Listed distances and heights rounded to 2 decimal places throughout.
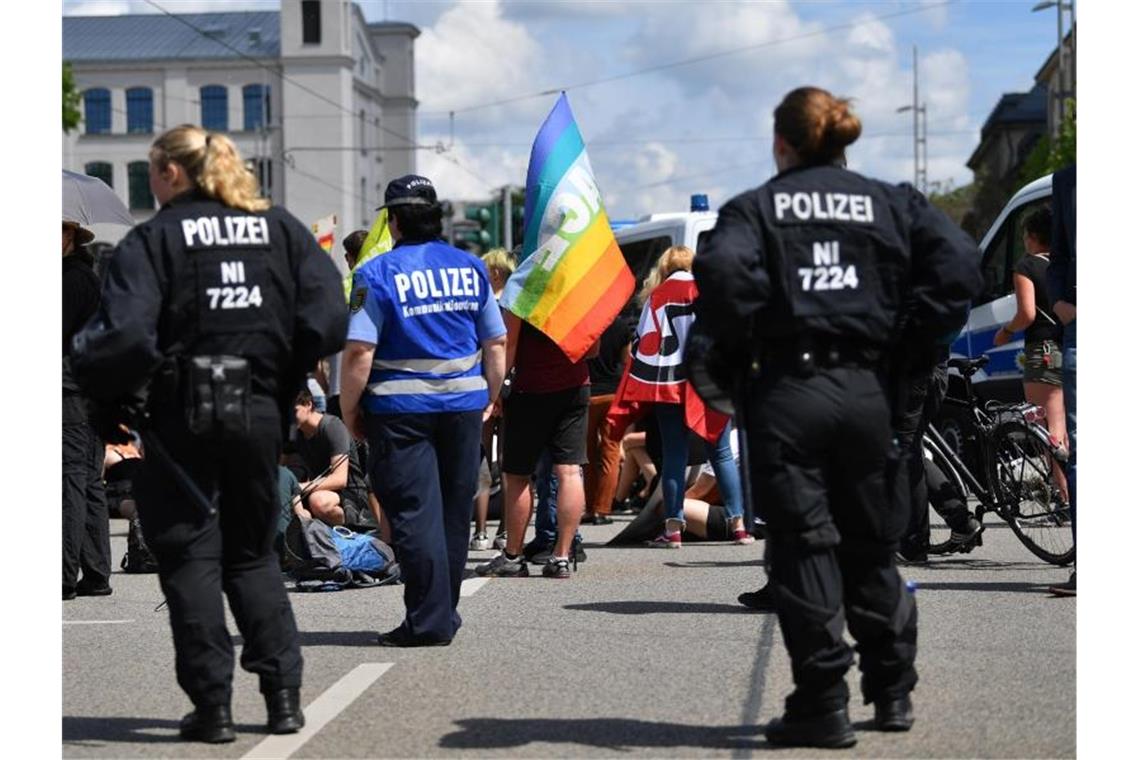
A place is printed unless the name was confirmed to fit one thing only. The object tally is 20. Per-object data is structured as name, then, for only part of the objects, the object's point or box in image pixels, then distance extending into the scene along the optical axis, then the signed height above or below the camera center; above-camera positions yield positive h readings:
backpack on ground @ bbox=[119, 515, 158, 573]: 11.40 -1.07
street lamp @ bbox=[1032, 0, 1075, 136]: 50.09 +8.61
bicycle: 10.44 -0.60
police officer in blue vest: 7.81 -0.10
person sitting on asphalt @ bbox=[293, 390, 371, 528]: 11.32 -0.61
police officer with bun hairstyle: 5.69 -0.01
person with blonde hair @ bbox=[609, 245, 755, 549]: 11.95 -0.14
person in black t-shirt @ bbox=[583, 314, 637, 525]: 14.19 -0.55
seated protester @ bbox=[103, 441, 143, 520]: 15.17 -0.84
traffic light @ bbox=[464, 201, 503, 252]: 38.03 +2.80
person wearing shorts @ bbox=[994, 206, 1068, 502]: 10.79 +0.16
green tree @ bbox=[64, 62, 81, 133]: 62.31 +8.19
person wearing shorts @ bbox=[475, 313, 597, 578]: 10.22 -0.30
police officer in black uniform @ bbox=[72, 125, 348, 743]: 5.93 -0.03
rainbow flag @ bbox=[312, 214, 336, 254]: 19.66 +1.32
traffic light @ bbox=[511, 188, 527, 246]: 52.70 +4.26
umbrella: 10.72 +0.87
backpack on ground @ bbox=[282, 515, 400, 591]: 10.16 -0.97
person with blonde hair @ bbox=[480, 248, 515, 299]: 12.34 +0.59
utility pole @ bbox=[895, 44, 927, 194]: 108.66 +12.35
